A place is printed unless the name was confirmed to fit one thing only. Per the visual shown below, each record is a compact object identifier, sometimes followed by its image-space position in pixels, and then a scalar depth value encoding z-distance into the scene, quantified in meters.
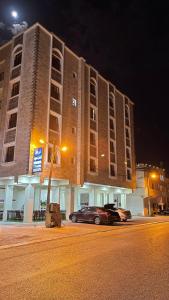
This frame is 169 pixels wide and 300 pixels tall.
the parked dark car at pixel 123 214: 26.41
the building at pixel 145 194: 45.09
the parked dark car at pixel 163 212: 48.66
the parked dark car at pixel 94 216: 22.42
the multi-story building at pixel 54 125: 25.00
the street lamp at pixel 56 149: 19.20
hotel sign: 22.23
